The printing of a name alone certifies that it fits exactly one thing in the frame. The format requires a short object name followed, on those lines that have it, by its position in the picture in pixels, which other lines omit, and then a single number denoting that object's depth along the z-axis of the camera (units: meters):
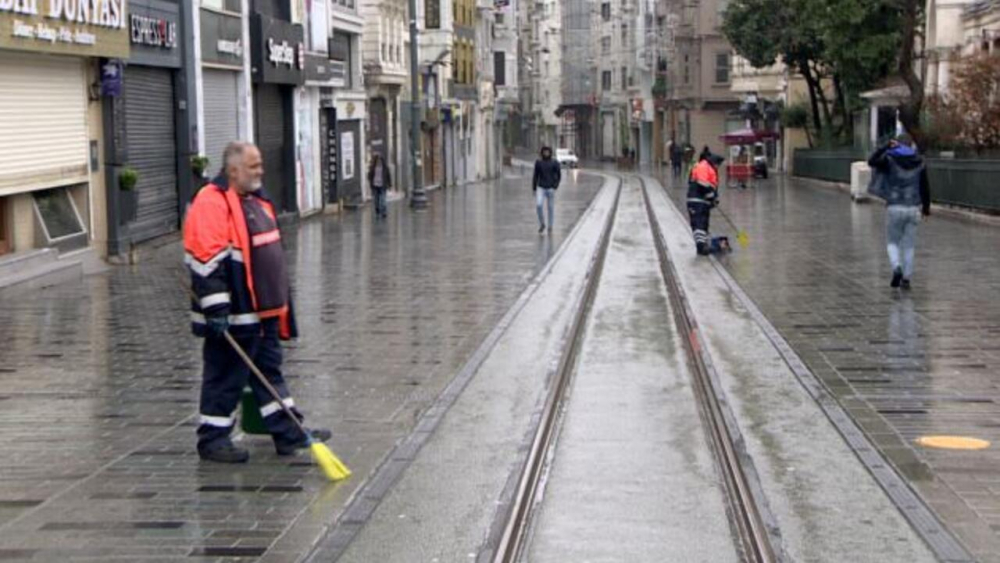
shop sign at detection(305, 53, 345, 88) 36.00
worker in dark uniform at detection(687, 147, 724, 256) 22.47
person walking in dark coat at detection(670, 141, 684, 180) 71.25
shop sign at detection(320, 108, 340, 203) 38.56
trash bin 39.85
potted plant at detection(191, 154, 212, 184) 25.27
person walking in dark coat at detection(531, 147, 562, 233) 28.53
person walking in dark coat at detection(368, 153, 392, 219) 35.72
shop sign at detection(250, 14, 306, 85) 31.16
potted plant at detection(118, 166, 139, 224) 22.25
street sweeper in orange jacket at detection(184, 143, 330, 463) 8.10
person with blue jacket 16.66
